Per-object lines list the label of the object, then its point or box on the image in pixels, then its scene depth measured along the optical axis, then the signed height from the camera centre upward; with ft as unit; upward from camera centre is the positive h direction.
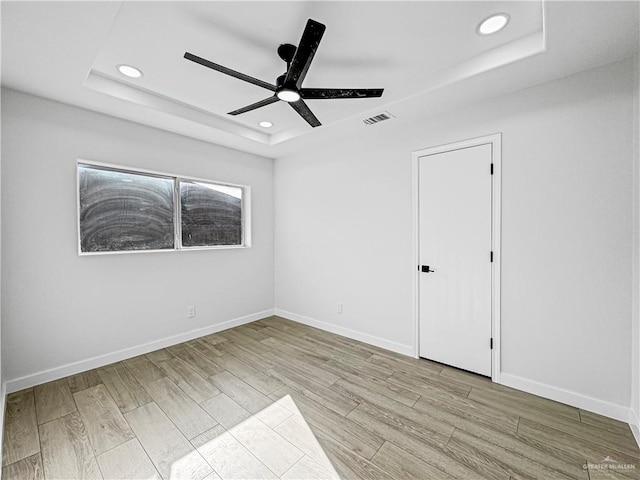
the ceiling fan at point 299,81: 5.37 +3.49
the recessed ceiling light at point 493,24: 5.76 +4.50
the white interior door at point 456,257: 8.54 -0.75
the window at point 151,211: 9.14 +0.96
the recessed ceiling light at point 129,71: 7.39 +4.51
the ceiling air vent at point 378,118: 9.33 +4.07
